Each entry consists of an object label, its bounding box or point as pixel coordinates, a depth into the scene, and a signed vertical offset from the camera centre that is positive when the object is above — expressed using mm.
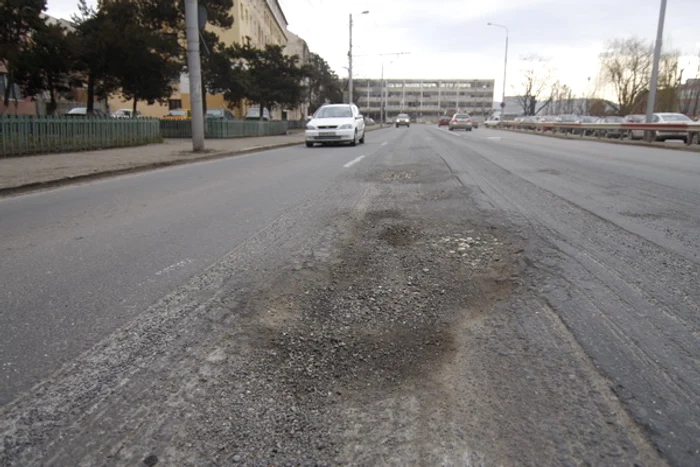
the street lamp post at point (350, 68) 43044 +5957
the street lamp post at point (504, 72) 55534 +7435
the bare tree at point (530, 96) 92562 +8165
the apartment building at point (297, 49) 74438 +14910
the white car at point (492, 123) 63431 +1997
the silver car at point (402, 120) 71369 +2448
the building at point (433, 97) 152625 +12423
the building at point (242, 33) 47562 +10654
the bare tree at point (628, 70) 65125 +9276
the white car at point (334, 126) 18969 +384
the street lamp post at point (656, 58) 21230 +3630
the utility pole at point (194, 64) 14609 +2058
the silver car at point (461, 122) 45591 +1472
